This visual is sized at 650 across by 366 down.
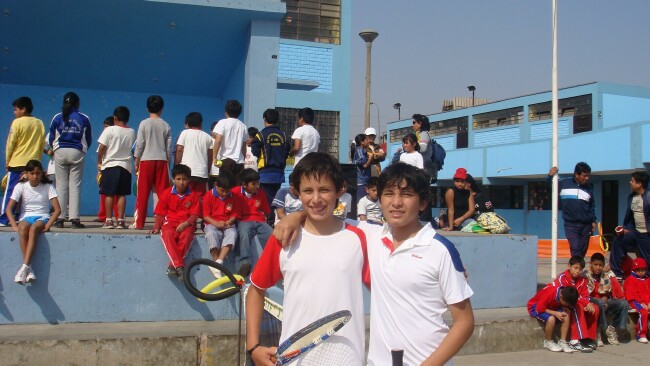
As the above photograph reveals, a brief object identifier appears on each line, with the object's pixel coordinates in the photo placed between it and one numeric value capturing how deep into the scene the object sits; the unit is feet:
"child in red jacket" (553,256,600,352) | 23.00
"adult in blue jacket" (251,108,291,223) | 24.73
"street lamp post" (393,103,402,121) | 172.45
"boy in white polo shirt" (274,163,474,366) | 8.11
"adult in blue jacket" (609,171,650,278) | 27.36
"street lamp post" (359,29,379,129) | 53.67
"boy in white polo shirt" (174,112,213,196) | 23.75
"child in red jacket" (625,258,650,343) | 25.22
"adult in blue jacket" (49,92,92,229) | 22.74
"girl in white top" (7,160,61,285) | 19.04
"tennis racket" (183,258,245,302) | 9.11
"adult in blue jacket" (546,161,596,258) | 27.66
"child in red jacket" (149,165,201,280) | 19.80
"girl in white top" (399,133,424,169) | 27.12
